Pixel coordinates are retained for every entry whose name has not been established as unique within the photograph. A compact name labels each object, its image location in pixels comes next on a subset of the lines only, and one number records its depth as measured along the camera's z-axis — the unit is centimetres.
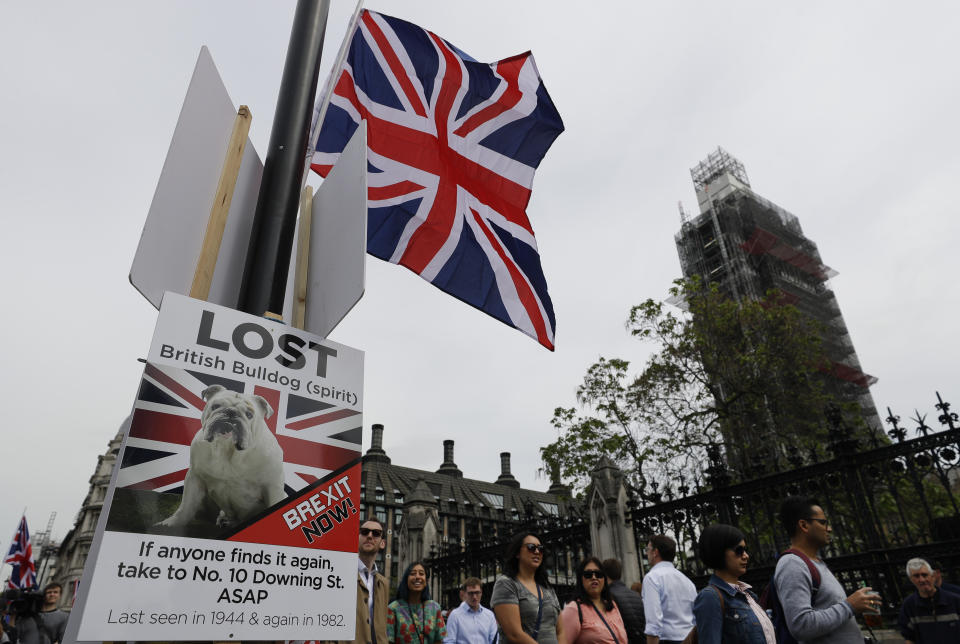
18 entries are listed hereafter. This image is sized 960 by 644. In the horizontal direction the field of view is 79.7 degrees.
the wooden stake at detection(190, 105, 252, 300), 230
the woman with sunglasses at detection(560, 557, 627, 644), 450
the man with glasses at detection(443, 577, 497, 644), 625
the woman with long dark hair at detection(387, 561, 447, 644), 526
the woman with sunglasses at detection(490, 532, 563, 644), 417
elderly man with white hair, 572
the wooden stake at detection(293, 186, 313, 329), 259
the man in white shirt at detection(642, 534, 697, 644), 528
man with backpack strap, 319
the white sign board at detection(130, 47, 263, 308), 211
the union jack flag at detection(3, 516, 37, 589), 1587
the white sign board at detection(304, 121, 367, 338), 236
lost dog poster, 155
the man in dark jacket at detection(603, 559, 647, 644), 577
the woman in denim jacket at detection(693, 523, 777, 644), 335
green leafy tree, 1903
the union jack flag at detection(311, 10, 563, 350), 562
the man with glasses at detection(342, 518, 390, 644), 440
